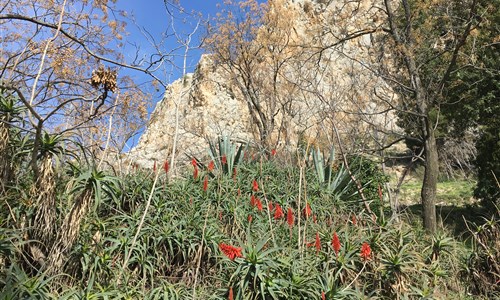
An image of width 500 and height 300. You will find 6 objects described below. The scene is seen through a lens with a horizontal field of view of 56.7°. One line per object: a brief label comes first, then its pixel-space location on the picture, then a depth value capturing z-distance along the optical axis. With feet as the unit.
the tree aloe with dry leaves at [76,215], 13.39
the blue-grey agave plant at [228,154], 25.39
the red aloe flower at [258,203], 16.07
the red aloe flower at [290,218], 12.71
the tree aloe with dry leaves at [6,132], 14.15
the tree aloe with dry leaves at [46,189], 13.47
